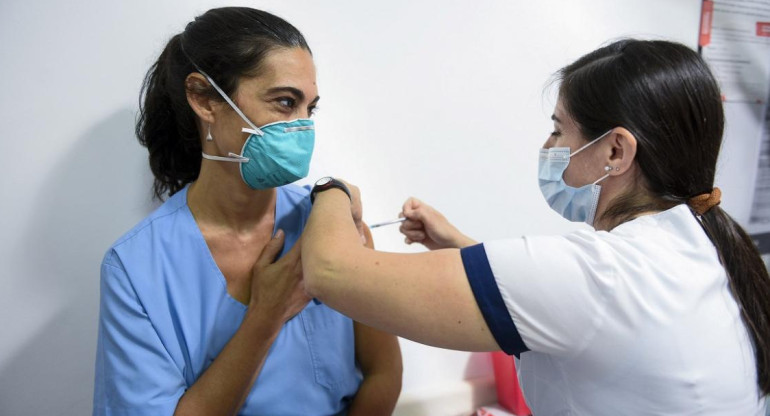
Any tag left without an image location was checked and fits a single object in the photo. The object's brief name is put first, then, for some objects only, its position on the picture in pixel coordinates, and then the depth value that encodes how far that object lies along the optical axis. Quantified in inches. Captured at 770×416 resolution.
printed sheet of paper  78.2
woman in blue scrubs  38.1
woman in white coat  28.4
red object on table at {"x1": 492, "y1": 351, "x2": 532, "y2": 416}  63.1
